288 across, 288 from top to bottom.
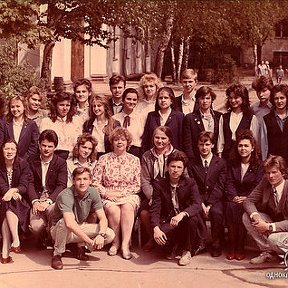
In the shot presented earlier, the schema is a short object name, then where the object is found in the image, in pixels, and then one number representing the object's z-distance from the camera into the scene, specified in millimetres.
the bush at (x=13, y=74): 8203
